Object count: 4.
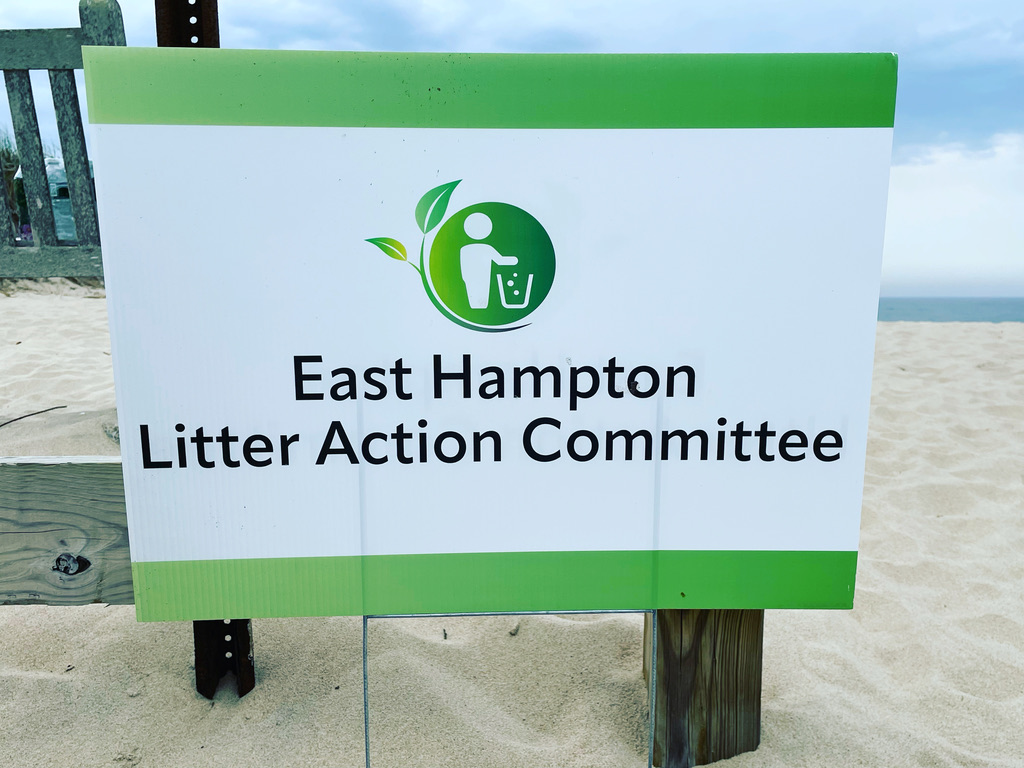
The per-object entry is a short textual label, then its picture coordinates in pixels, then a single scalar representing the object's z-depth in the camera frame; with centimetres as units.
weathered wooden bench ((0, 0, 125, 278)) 207
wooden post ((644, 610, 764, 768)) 146
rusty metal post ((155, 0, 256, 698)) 165
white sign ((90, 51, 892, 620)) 116
